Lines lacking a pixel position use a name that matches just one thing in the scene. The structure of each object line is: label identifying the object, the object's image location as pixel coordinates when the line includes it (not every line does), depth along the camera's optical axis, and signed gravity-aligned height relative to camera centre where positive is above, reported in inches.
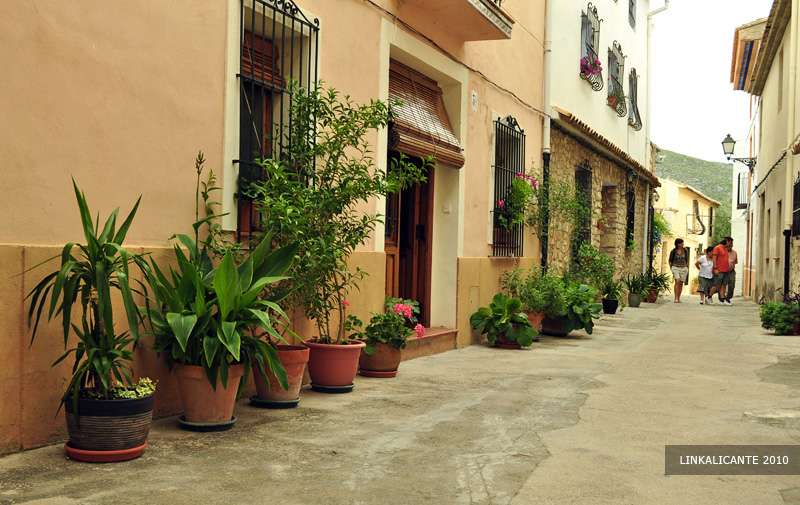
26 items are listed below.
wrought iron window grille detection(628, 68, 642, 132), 649.6 +148.8
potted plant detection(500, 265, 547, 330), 350.9 -12.4
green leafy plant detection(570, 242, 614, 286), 472.7 +0.2
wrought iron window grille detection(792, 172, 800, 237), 470.8 +39.1
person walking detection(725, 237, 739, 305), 671.1 -1.5
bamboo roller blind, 276.5 +56.2
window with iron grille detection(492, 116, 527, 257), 361.4 +40.2
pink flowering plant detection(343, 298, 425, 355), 232.3 -21.6
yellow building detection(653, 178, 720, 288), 1563.7 +117.3
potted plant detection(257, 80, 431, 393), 188.4 +14.2
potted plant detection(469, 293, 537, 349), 318.7 -25.6
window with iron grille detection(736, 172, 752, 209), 1137.5 +123.4
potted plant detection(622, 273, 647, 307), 621.6 -18.3
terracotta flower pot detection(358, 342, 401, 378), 236.1 -31.9
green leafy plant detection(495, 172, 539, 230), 368.8 +31.6
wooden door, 316.5 +7.4
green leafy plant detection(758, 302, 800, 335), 387.5 -24.1
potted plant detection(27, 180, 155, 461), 134.5 -18.9
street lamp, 838.5 +139.6
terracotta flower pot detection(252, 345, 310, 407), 186.2 -30.8
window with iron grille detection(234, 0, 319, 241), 198.8 +52.7
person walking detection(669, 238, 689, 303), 697.6 +2.1
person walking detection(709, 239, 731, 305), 669.3 +0.2
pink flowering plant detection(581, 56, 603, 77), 482.3 +132.5
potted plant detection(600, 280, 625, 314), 529.0 -22.3
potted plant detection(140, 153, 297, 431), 152.5 -15.0
